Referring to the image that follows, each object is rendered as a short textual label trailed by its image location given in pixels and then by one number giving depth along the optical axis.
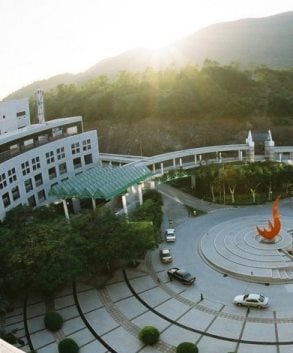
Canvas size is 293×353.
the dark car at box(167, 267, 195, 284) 33.92
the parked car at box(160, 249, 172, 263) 37.75
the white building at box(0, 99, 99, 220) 43.97
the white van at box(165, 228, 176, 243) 42.25
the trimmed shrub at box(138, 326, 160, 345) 26.59
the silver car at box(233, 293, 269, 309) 29.85
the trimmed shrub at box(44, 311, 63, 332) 28.94
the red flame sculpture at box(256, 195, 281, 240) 37.97
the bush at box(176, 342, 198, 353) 24.62
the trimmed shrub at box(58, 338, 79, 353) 26.11
